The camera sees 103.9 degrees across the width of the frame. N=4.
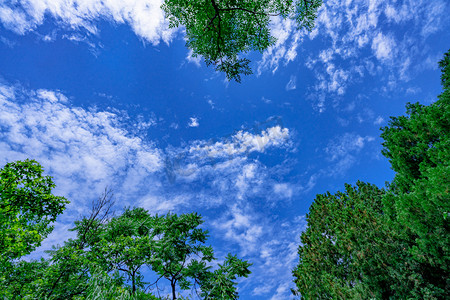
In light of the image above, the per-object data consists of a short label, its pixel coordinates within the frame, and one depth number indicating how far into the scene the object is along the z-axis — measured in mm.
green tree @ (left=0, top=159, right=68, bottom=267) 6180
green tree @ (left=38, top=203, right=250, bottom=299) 7732
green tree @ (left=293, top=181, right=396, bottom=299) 7402
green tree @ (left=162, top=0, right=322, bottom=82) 6590
